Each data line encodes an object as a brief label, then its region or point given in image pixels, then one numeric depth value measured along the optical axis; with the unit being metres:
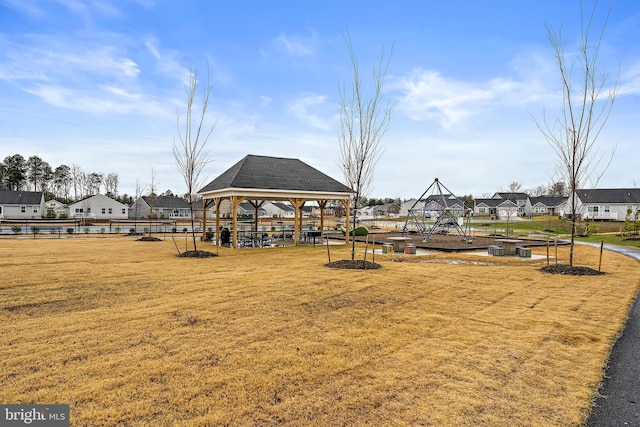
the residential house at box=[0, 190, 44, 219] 52.66
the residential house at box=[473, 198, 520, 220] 73.38
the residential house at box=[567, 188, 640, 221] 54.17
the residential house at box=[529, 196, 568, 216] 70.19
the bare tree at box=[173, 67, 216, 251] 14.30
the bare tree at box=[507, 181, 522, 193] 88.06
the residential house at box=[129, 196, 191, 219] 64.94
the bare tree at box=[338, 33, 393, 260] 11.58
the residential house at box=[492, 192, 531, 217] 76.38
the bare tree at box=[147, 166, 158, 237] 30.09
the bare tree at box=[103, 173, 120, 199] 77.06
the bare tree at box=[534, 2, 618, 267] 10.87
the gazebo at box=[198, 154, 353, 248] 17.14
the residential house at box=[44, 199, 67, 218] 55.64
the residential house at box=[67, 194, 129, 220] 55.62
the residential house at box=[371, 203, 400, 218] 92.19
